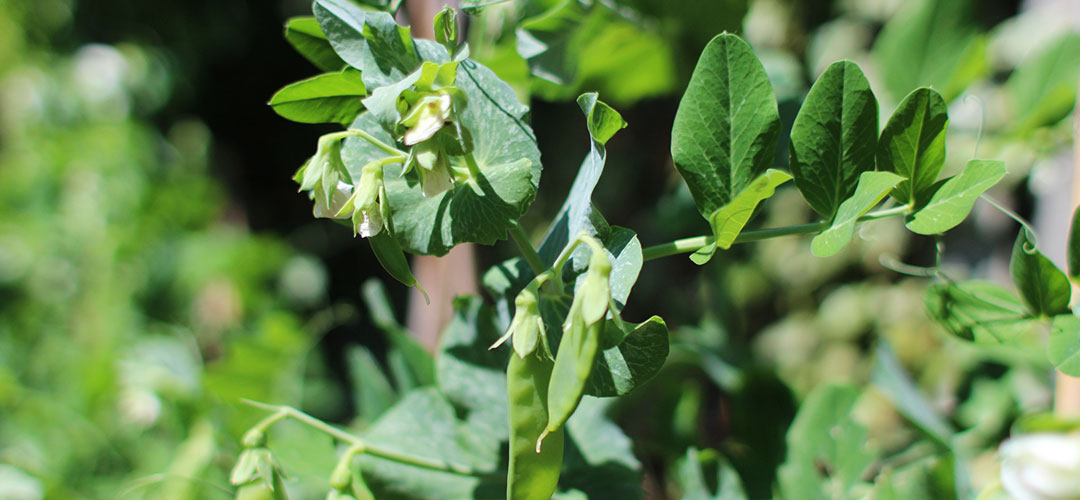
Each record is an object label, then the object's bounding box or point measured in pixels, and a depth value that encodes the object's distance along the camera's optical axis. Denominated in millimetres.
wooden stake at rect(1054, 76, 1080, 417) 278
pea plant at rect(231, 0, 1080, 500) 190
